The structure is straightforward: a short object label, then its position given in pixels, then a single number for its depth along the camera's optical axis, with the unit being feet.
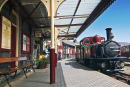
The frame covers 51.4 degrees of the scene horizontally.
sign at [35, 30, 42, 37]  40.34
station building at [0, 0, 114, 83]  19.62
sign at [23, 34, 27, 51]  31.99
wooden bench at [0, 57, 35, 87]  14.17
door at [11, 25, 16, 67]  25.65
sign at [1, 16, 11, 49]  19.97
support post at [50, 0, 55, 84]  17.39
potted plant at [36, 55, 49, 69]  32.78
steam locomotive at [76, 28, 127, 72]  27.48
